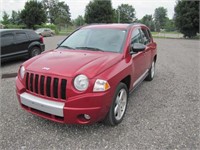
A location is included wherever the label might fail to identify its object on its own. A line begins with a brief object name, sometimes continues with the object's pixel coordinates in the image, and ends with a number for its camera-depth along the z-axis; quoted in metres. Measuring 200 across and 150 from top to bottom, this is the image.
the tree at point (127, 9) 55.54
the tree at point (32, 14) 28.18
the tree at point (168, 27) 56.15
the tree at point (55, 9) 54.58
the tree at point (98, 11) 28.59
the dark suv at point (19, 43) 5.83
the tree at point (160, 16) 69.95
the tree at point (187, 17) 21.15
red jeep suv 2.11
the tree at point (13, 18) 41.83
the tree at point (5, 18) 36.42
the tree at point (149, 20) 61.68
